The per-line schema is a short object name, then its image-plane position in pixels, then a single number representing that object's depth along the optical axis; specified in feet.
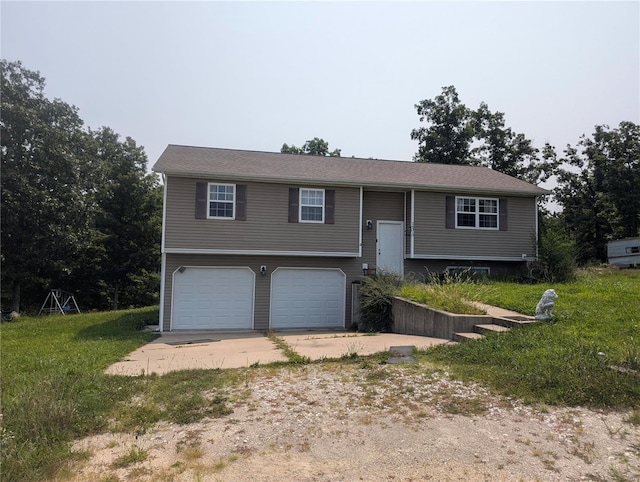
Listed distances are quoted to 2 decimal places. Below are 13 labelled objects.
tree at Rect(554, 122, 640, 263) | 91.71
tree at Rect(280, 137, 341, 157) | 117.19
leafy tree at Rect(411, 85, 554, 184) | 97.04
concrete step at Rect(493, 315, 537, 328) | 25.37
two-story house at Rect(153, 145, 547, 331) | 43.24
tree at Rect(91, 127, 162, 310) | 79.61
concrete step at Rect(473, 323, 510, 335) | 24.84
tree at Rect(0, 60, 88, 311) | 57.31
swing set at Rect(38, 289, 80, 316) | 69.10
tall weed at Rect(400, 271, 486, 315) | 29.43
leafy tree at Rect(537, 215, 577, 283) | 44.19
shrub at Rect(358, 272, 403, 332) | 39.29
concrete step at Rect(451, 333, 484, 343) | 24.49
